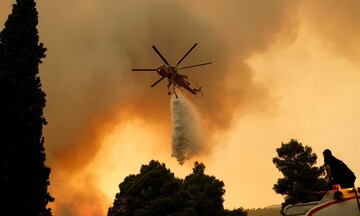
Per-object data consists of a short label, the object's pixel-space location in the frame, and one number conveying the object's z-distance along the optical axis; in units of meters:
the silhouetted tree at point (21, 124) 20.88
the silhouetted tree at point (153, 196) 37.50
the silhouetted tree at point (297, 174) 41.41
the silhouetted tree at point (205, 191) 50.19
